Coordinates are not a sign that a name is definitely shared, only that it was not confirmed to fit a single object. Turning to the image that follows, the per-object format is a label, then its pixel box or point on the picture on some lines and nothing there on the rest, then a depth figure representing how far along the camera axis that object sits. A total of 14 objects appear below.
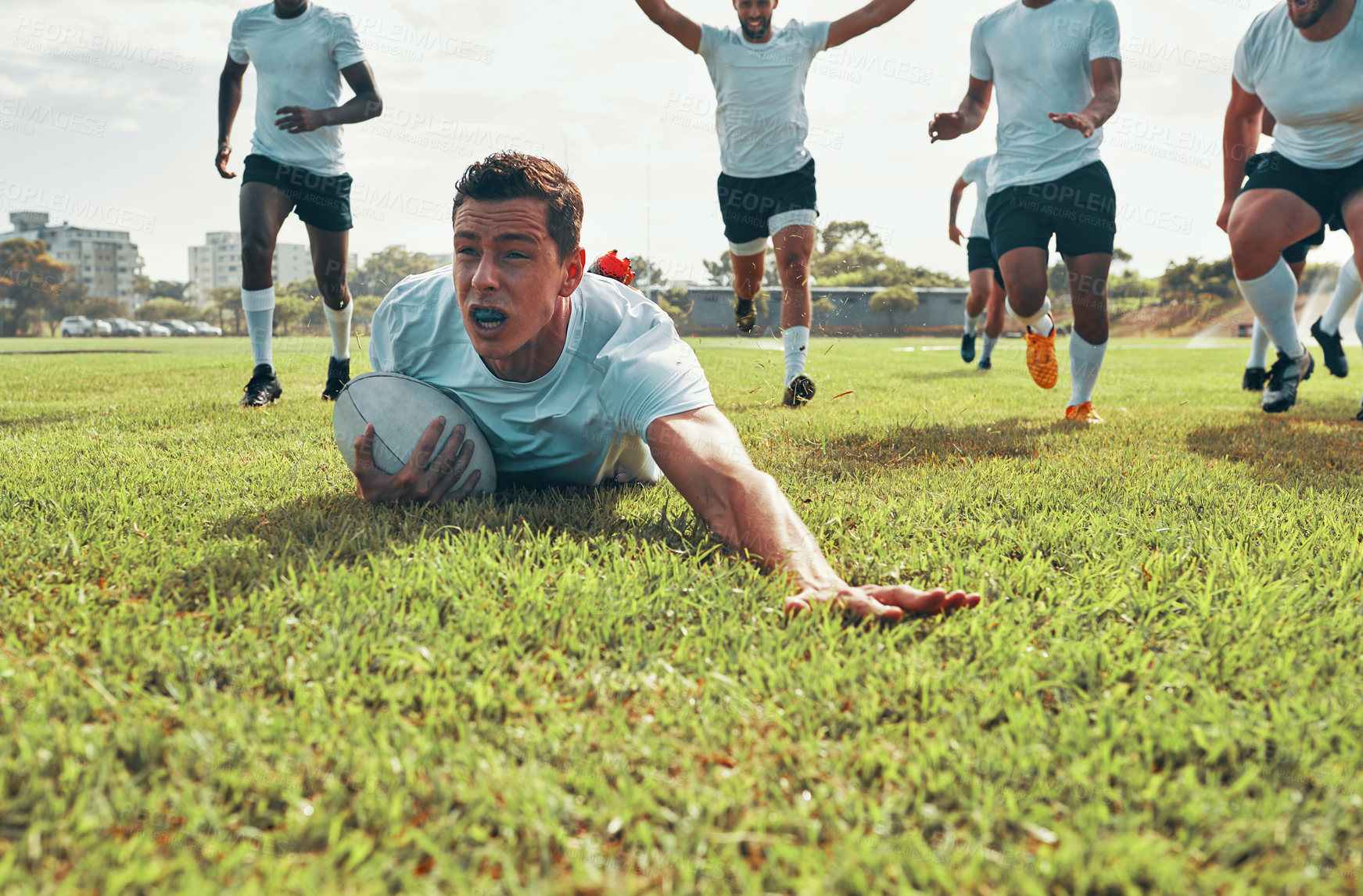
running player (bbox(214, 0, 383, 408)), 6.43
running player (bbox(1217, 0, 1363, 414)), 4.99
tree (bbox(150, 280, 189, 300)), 107.19
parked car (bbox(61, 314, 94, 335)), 63.34
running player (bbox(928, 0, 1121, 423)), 5.57
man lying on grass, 2.56
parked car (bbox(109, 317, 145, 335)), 66.44
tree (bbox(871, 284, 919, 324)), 43.84
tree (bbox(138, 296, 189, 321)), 88.12
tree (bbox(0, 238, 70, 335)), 72.19
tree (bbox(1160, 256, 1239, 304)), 59.97
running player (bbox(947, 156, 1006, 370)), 11.41
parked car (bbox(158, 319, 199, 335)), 68.62
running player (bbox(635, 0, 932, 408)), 6.50
